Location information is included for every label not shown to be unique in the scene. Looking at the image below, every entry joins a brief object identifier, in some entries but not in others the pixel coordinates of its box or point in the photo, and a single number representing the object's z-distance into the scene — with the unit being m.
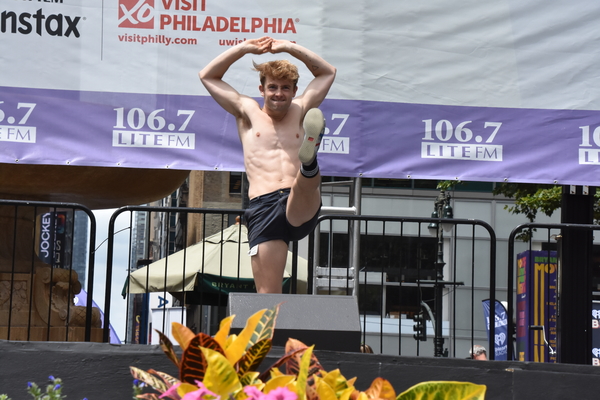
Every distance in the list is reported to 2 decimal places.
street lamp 19.05
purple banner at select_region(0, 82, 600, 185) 9.28
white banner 9.31
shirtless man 7.54
